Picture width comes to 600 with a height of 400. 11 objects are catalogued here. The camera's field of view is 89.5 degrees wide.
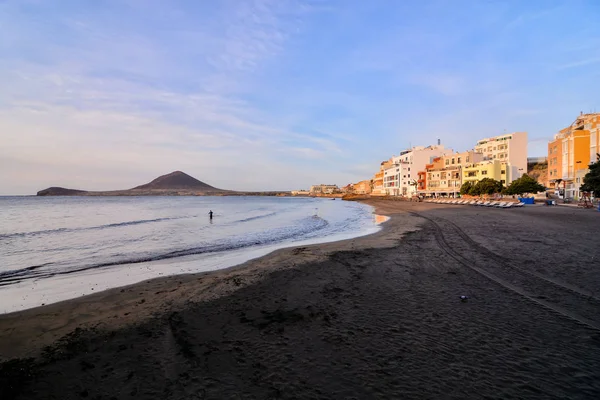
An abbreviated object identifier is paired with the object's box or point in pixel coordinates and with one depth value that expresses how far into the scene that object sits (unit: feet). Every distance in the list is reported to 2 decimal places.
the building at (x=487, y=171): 293.68
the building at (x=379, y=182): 523.62
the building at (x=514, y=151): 341.62
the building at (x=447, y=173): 325.62
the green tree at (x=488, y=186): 250.57
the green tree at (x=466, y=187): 281.50
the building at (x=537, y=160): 474.82
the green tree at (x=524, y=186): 232.94
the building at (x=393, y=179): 435.53
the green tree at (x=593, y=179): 127.54
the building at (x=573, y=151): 205.16
